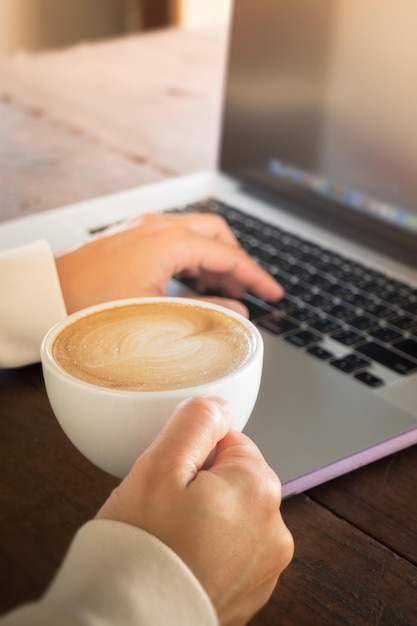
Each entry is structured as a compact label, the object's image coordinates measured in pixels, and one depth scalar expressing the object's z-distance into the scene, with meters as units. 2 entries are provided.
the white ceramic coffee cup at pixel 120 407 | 0.44
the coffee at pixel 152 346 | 0.47
